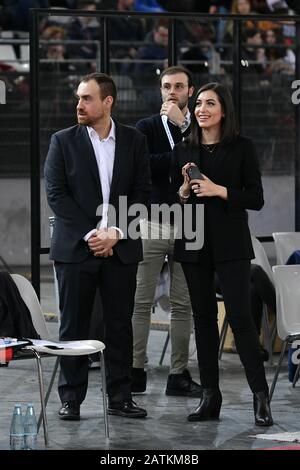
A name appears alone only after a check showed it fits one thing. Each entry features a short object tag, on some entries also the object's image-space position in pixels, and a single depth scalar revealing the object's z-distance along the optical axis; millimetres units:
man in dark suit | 12437
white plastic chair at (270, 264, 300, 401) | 13644
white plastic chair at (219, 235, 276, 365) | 15819
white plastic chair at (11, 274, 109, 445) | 11541
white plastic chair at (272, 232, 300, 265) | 16458
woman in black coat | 12304
